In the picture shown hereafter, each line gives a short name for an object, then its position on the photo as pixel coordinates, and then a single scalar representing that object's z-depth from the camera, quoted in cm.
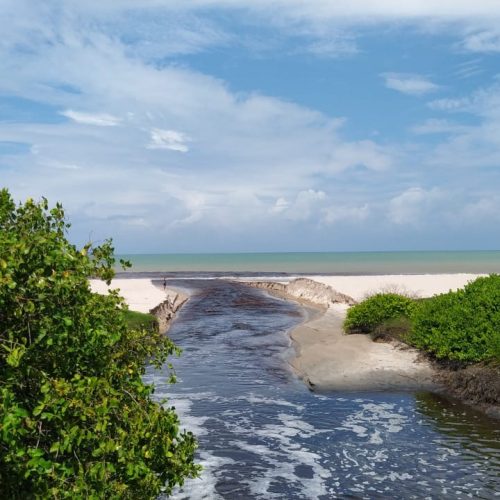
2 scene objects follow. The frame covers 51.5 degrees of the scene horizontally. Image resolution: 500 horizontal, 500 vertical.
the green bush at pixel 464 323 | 2430
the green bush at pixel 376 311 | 3453
